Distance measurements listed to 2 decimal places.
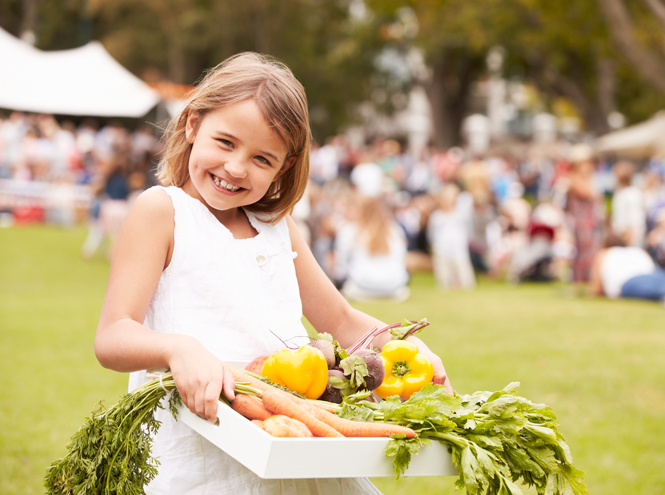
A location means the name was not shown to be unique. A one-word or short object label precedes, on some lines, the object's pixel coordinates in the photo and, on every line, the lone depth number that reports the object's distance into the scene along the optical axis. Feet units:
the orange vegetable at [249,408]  5.61
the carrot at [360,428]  5.54
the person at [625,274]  36.70
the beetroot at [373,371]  5.96
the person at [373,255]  36.19
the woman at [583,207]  40.24
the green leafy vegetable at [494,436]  5.53
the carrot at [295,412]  5.60
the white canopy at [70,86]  62.80
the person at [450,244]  41.14
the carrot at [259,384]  5.71
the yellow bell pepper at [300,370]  5.80
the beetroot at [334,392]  5.97
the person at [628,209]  42.47
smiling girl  5.84
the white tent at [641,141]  85.46
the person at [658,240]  36.73
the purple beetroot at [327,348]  6.00
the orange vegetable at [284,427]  5.48
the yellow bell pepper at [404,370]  6.10
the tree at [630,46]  42.86
